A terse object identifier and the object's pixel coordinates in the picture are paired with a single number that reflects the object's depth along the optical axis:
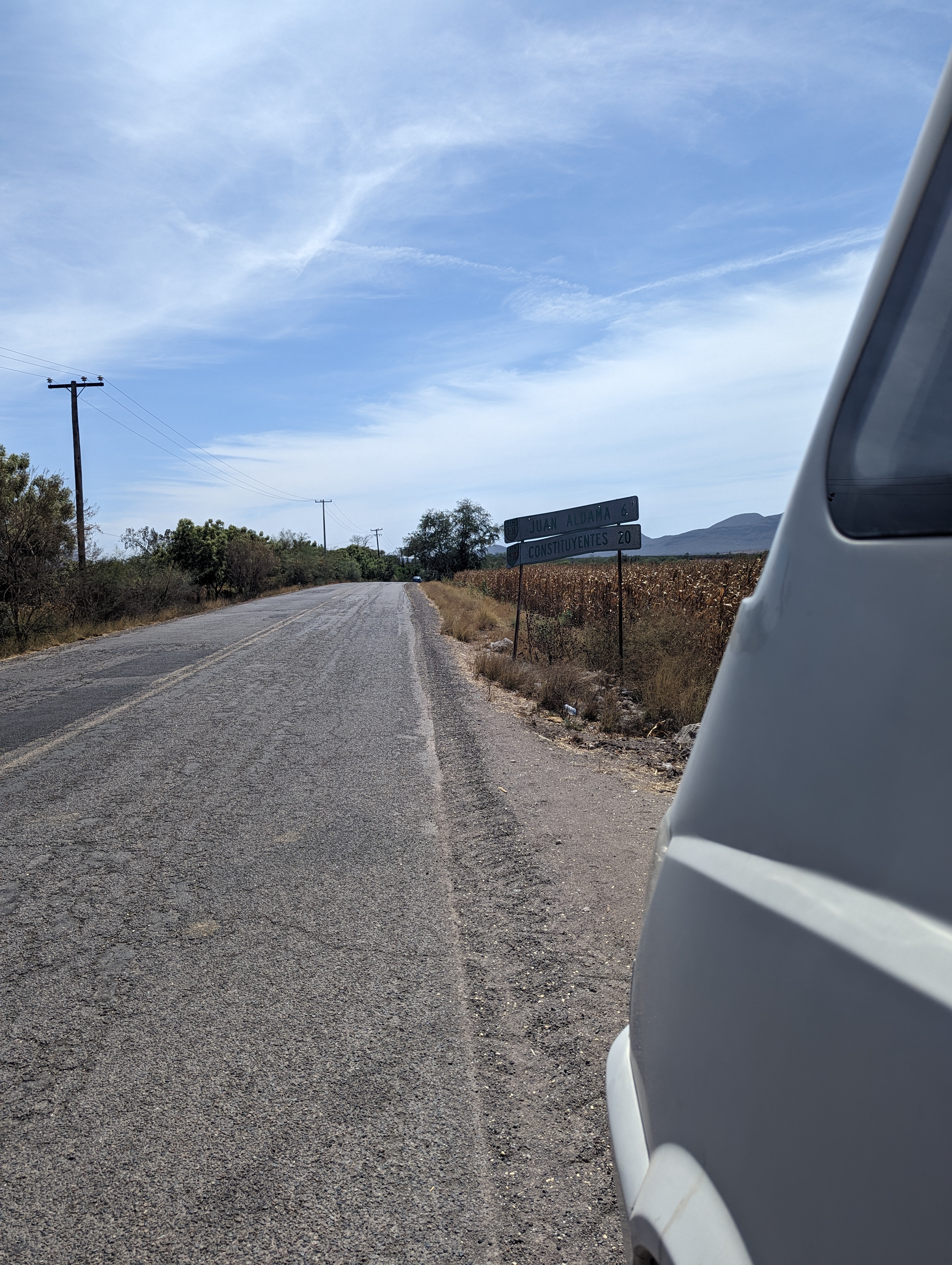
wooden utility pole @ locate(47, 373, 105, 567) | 24.53
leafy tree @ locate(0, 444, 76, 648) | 18.05
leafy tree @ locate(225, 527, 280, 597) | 50.94
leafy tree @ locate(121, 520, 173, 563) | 43.03
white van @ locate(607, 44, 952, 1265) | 0.92
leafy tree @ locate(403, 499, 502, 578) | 110.12
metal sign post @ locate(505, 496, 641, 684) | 11.28
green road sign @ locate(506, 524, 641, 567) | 11.33
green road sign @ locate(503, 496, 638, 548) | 11.23
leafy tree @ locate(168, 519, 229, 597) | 47.00
